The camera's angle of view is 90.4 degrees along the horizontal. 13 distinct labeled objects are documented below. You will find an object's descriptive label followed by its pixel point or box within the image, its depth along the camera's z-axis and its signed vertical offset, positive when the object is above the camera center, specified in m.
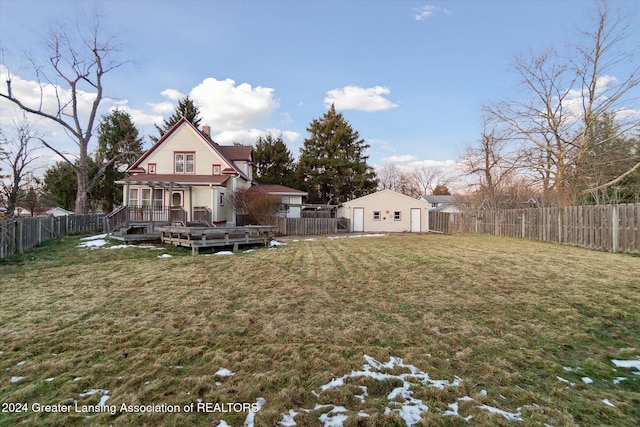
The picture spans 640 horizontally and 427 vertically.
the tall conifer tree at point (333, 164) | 35.66 +6.01
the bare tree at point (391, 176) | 56.75 +7.46
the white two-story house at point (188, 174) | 20.62 +2.93
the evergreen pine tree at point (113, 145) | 33.38 +7.46
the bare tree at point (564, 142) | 16.61 +4.40
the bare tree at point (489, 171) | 22.97 +4.02
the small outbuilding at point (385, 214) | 28.05 +0.33
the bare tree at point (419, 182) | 59.28 +6.80
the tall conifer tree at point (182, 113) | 36.91 +12.07
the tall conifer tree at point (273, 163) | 35.41 +6.14
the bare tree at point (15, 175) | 26.11 +3.41
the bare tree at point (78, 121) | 22.75 +6.79
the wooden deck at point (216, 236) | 11.97 -0.85
